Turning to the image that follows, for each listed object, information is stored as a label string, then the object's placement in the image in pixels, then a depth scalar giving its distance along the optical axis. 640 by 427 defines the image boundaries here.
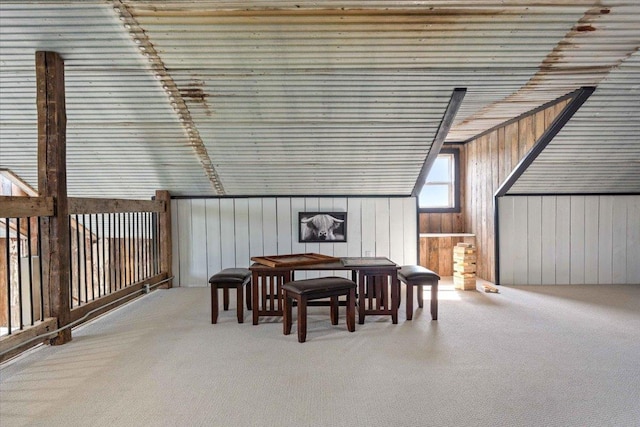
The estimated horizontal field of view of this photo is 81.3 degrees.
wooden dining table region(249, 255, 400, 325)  3.88
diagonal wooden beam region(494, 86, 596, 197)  4.12
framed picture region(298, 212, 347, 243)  5.90
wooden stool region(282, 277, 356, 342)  3.33
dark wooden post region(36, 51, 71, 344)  3.34
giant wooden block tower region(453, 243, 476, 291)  5.42
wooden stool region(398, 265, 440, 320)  3.98
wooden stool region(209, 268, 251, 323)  3.91
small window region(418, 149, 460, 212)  6.82
